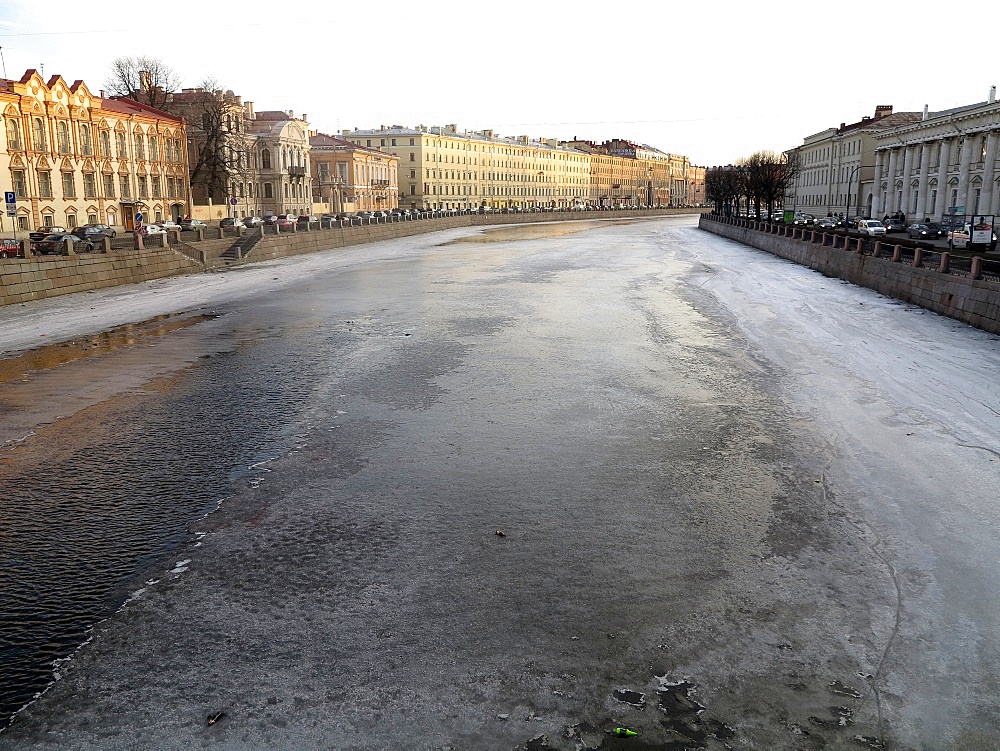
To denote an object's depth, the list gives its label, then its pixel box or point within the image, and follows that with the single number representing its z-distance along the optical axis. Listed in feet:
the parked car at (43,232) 116.35
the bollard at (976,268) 66.03
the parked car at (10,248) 84.70
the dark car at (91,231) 129.04
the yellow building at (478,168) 427.74
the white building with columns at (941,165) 210.38
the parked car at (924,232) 164.05
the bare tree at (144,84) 225.56
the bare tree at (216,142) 215.92
